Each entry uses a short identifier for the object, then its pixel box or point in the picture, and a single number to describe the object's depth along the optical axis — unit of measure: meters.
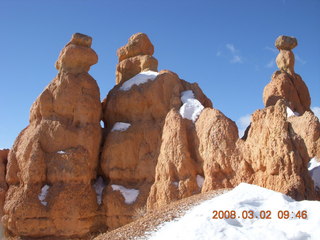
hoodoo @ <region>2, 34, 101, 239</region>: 19.77
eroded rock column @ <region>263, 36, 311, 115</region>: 23.30
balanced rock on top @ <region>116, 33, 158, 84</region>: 24.84
